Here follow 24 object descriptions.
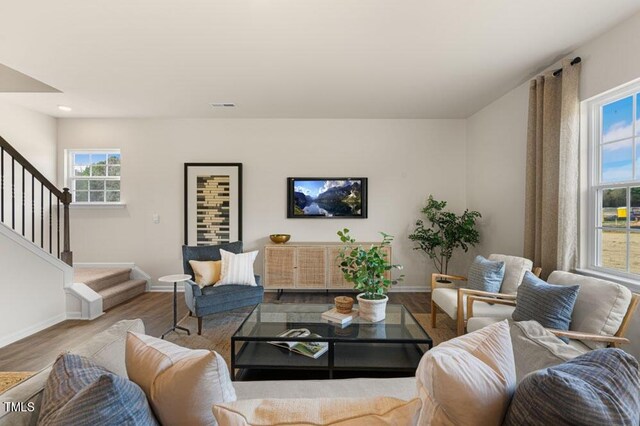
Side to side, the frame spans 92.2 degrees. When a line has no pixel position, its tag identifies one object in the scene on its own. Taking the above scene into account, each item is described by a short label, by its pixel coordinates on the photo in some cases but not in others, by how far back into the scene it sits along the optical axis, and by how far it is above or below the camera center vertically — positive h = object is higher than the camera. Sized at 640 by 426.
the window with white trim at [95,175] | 4.93 +0.56
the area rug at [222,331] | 2.92 -1.27
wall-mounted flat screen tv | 4.85 +0.23
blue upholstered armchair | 3.25 -0.91
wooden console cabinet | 4.46 -0.82
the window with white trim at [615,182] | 2.43 +0.26
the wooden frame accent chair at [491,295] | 2.70 -0.82
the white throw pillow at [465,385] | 0.77 -0.45
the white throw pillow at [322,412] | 0.68 -0.47
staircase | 3.96 -1.03
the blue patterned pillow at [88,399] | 0.65 -0.43
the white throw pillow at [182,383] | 0.82 -0.47
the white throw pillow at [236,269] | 3.61 -0.69
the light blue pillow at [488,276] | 2.94 -0.62
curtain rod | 2.68 +1.34
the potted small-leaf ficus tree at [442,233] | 4.22 -0.29
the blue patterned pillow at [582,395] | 0.67 -0.42
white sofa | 0.82 -0.54
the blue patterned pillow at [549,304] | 2.10 -0.64
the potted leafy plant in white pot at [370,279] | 2.44 -0.54
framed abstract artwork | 4.83 +0.14
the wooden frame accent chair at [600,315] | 1.95 -0.67
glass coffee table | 2.10 -1.04
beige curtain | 2.70 +0.39
